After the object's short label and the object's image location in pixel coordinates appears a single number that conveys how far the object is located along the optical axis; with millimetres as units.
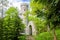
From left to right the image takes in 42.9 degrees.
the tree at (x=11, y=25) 4589
